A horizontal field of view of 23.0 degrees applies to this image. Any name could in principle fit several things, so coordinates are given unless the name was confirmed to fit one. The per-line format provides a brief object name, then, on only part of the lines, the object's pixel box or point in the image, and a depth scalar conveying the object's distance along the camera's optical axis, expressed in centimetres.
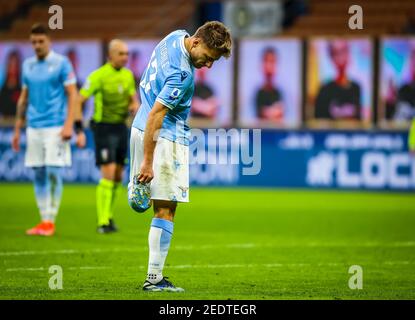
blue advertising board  2166
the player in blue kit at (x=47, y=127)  1352
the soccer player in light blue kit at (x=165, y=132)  840
